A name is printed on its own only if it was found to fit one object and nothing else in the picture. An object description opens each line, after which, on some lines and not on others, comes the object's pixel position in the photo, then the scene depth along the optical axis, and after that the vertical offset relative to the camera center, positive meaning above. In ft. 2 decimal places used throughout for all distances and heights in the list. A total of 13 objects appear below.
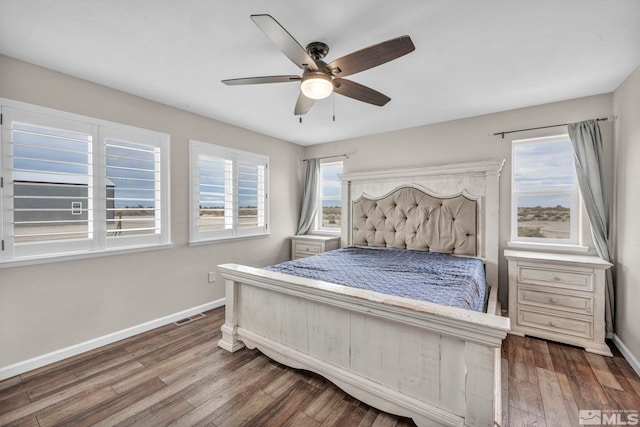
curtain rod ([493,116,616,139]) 8.59 +2.90
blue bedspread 6.09 -1.73
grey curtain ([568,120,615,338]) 8.32 +0.74
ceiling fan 4.49 +2.81
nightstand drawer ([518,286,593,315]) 8.02 -2.71
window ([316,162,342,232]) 14.96 +0.73
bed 4.47 -2.43
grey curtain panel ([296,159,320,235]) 15.12 +0.72
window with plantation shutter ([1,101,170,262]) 6.86 +0.76
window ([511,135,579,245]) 9.48 +0.68
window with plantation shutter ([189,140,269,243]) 10.66 +0.79
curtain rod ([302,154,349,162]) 14.25 +2.90
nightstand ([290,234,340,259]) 13.61 -1.69
